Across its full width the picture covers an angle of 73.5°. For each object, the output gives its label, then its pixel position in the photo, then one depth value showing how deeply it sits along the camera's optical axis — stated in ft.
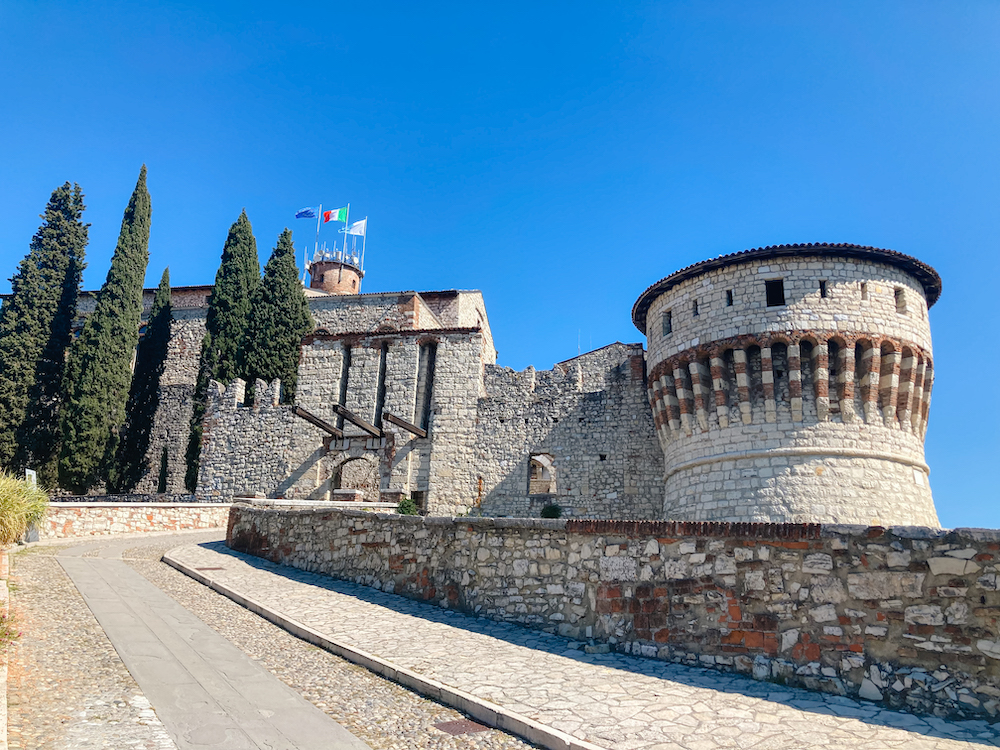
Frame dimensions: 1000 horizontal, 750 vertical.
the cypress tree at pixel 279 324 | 95.66
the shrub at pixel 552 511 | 70.49
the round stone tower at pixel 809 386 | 50.62
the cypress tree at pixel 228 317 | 95.96
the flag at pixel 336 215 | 138.21
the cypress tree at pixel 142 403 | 101.81
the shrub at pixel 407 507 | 69.77
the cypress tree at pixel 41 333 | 91.76
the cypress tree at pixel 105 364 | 92.02
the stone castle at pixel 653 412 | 51.21
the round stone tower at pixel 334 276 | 143.33
